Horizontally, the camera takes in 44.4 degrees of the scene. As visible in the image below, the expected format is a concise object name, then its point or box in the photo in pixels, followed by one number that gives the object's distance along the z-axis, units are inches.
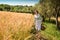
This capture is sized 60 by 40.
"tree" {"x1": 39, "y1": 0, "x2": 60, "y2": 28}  331.5
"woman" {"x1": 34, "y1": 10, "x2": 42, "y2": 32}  119.9
